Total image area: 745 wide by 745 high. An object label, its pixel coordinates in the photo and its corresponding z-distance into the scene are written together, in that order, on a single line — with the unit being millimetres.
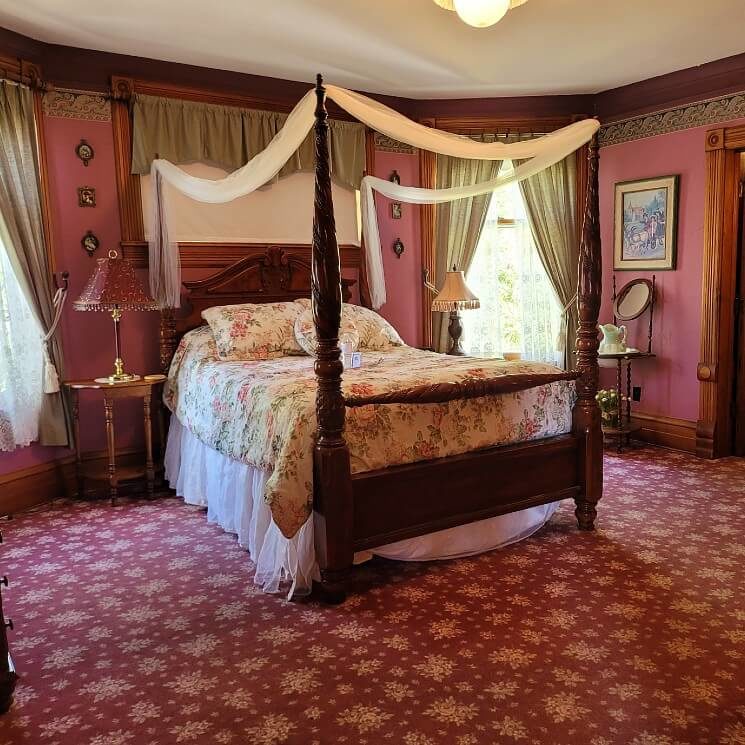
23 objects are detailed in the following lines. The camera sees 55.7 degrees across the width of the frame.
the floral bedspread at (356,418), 2883
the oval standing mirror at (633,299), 5352
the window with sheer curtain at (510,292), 5805
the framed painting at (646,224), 5168
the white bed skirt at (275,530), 2990
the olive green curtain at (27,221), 4023
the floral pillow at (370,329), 4738
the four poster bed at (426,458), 2807
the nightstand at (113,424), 4189
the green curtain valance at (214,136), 4566
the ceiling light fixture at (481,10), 3031
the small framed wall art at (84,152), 4418
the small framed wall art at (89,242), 4469
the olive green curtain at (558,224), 5699
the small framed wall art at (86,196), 4449
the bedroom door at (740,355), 4965
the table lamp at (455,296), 5141
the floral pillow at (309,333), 4438
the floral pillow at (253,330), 4328
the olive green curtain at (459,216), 5633
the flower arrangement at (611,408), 5289
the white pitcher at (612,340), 5262
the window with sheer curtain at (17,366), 4062
